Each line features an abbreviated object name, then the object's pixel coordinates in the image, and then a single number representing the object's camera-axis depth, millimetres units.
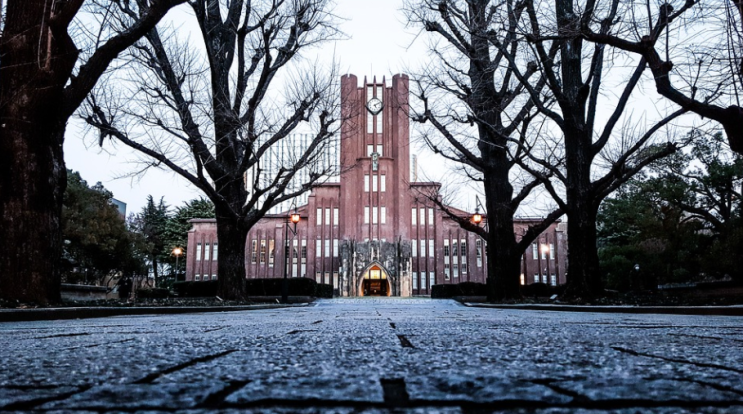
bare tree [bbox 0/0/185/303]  7988
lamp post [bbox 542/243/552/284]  52706
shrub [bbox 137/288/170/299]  29203
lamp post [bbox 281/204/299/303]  20344
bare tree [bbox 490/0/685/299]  11984
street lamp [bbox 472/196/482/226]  21039
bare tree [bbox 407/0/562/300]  14539
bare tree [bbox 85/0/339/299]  13969
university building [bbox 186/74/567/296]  50438
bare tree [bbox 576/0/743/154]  6156
